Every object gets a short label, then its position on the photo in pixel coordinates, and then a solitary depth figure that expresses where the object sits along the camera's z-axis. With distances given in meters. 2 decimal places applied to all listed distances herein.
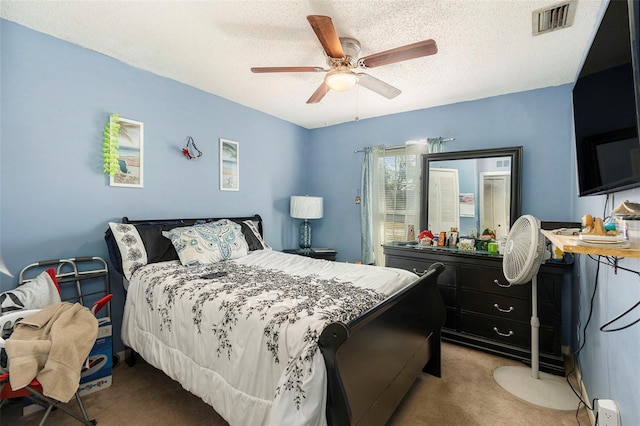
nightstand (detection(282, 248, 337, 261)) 3.86
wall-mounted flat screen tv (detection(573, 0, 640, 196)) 0.94
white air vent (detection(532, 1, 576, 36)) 1.74
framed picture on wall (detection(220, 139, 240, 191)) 3.34
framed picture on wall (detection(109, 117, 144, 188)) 2.50
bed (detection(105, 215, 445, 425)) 1.20
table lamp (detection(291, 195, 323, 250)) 3.97
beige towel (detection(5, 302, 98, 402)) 1.39
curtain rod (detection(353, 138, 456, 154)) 3.35
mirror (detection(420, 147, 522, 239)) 2.96
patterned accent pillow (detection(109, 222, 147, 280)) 2.29
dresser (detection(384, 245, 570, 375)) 2.40
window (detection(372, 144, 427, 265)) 3.58
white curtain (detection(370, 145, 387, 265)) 3.85
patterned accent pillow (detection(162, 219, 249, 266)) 2.47
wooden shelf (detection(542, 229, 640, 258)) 0.88
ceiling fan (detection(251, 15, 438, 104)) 1.63
